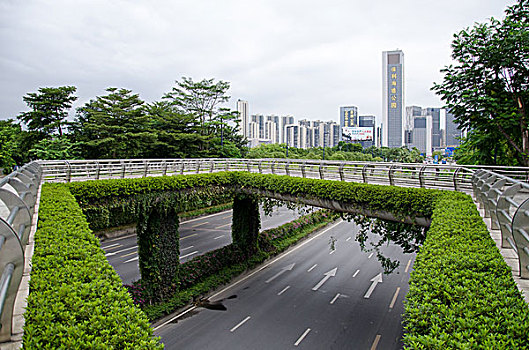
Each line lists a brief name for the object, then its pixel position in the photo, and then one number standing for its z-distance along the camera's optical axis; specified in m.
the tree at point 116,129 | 30.11
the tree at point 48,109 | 29.67
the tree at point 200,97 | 39.56
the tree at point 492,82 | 12.05
